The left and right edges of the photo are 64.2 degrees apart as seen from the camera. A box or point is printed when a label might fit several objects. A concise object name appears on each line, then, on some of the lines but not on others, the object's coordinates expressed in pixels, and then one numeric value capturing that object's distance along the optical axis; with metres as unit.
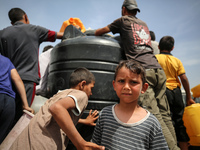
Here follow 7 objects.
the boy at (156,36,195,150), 2.28
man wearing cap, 1.76
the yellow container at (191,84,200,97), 2.91
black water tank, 1.71
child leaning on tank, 1.05
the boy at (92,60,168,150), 1.04
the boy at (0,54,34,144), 1.54
